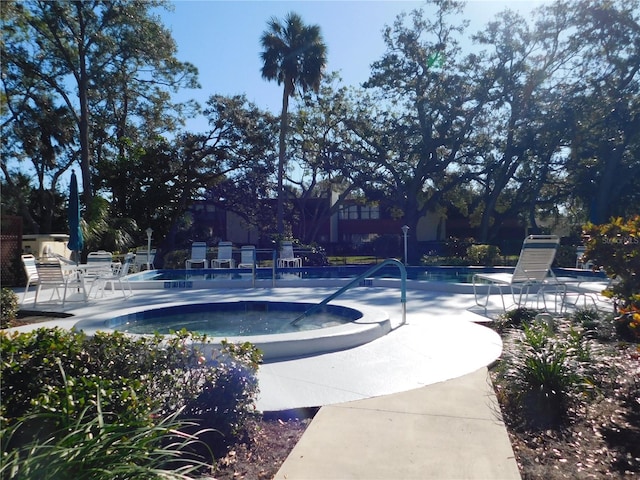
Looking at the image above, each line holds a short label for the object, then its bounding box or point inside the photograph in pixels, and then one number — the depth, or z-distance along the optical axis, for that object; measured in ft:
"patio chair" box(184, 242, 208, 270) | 55.93
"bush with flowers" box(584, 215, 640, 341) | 15.53
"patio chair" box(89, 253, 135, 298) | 33.10
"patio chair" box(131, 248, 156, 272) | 54.32
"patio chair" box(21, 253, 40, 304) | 30.73
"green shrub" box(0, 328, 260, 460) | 8.07
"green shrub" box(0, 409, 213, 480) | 6.35
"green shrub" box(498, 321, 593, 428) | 11.05
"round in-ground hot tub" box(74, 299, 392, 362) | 17.08
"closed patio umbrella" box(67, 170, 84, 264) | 40.31
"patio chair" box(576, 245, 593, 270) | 49.96
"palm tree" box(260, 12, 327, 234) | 69.56
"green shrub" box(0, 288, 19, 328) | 23.25
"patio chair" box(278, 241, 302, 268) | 58.18
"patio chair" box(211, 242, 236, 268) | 56.75
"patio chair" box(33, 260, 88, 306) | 30.04
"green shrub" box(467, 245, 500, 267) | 62.13
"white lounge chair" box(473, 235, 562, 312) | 24.94
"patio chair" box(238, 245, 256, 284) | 53.01
